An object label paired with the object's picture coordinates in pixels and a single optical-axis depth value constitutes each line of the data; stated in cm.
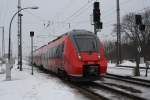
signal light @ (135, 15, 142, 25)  2480
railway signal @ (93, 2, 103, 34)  3073
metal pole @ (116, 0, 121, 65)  4197
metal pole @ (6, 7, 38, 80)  2625
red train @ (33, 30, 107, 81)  1900
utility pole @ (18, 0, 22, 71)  4009
